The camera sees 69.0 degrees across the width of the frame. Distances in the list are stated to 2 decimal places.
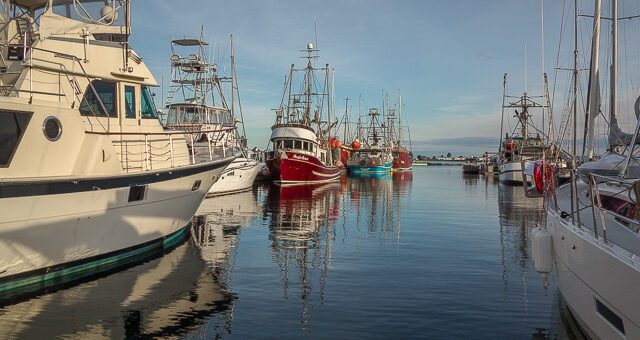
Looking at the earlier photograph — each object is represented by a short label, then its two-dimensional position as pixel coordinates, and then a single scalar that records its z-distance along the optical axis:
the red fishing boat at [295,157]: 40.47
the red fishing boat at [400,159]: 88.06
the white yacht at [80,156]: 8.93
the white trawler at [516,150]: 46.94
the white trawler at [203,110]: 28.34
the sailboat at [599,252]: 4.81
